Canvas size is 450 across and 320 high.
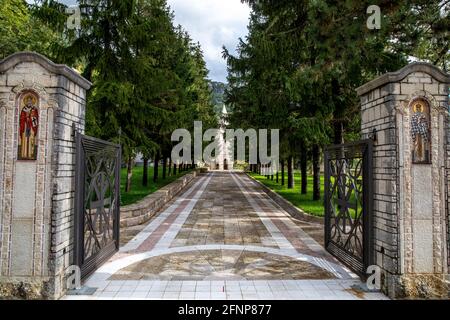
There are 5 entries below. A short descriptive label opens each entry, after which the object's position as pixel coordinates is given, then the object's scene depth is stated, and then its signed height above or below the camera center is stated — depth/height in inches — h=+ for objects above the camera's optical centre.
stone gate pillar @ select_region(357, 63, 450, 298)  207.0 -4.7
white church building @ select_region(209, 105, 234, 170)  2945.4 +84.0
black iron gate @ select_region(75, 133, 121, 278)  222.4 -15.9
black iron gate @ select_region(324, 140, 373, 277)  228.5 -18.8
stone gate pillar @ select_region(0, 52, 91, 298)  198.2 -2.3
